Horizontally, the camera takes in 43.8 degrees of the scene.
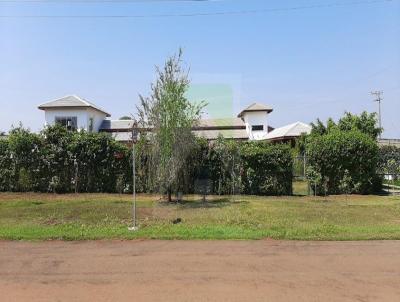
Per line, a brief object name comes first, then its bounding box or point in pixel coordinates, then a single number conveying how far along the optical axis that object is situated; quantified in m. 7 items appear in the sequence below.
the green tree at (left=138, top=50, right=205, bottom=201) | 16.88
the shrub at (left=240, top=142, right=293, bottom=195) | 19.80
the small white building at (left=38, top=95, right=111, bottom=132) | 49.41
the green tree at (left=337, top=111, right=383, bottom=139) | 32.97
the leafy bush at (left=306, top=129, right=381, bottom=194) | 20.41
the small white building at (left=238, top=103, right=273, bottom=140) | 55.22
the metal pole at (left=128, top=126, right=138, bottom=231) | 11.47
